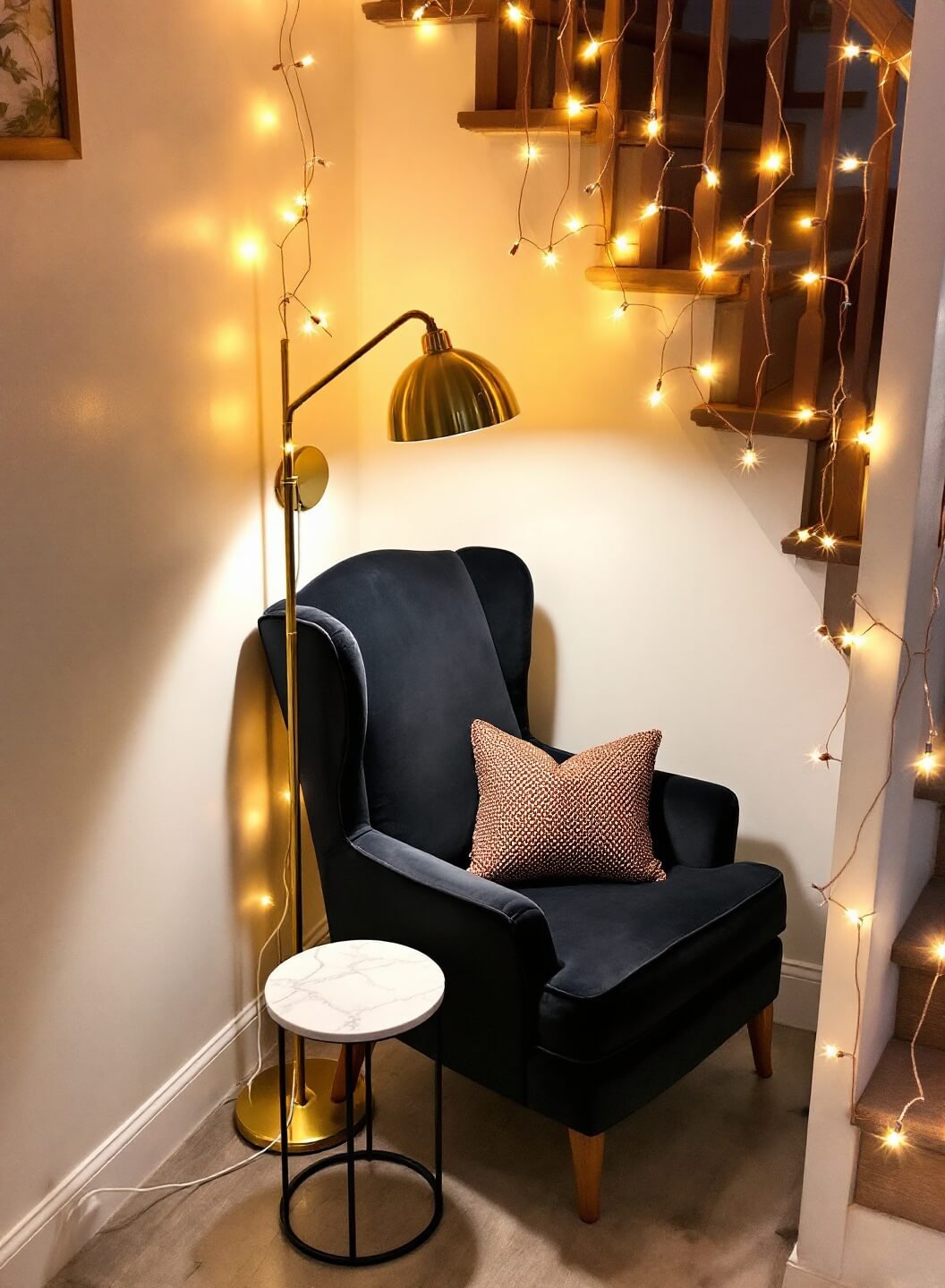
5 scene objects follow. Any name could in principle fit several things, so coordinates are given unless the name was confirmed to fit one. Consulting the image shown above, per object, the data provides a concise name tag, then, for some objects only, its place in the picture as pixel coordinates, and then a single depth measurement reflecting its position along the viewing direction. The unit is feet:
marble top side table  6.43
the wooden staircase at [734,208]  7.52
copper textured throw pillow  8.09
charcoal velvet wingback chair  7.01
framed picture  5.73
